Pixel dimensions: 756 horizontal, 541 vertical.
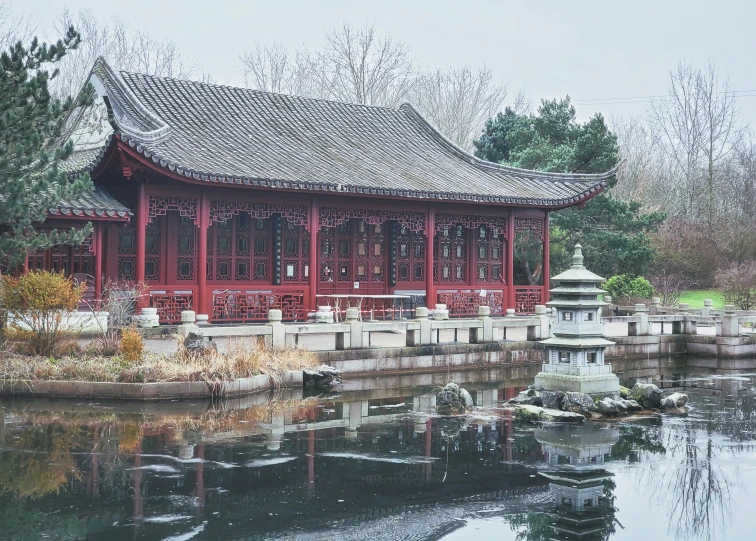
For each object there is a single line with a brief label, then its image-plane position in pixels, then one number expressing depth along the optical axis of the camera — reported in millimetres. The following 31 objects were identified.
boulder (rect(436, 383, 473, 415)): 14031
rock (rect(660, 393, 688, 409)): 14188
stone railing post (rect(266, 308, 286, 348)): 16578
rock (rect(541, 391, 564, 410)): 13891
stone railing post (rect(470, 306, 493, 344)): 19625
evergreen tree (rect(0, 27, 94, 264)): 13555
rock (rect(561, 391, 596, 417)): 13648
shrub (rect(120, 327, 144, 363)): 14266
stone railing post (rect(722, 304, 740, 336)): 22266
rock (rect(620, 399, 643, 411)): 13984
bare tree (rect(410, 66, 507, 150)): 52562
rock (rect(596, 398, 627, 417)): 13656
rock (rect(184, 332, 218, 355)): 14820
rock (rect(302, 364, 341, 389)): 15938
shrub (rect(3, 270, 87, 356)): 14602
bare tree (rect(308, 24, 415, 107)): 48500
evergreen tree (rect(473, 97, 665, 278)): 31188
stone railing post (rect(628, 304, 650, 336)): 22012
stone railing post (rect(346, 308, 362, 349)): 17703
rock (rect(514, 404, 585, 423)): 13188
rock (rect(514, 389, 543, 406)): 14102
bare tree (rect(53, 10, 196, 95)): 40969
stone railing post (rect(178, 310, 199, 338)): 15778
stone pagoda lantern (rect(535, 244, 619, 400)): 14141
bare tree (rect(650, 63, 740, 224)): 49000
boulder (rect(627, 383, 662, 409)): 14234
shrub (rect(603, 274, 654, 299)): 31062
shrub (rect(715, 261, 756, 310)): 30547
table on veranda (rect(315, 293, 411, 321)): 21609
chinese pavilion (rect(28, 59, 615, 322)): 19438
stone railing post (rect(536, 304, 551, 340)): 20688
